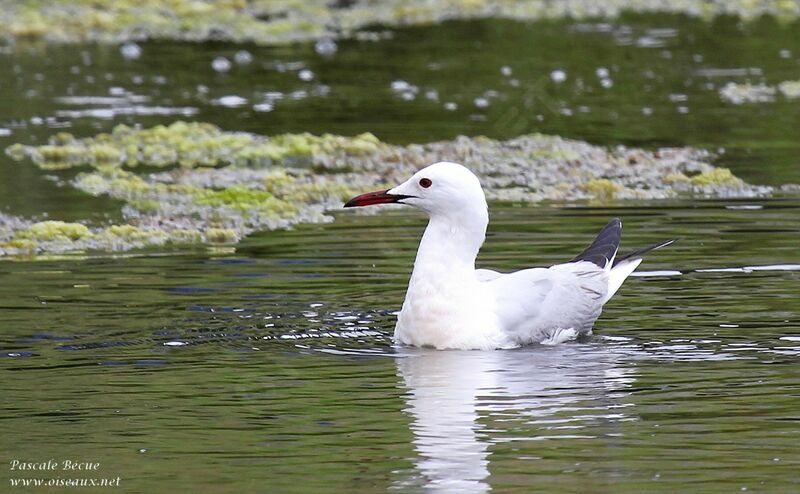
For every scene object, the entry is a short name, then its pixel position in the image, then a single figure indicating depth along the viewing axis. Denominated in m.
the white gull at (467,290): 8.62
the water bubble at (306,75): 21.12
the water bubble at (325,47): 23.88
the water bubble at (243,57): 22.89
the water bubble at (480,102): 18.85
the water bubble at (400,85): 20.20
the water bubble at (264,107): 18.69
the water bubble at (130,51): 23.62
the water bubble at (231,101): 19.14
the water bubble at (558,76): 20.75
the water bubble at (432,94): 19.52
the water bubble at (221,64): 22.14
